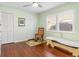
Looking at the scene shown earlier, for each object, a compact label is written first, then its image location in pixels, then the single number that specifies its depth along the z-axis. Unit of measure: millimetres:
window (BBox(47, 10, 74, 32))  1827
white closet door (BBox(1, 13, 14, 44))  1831
